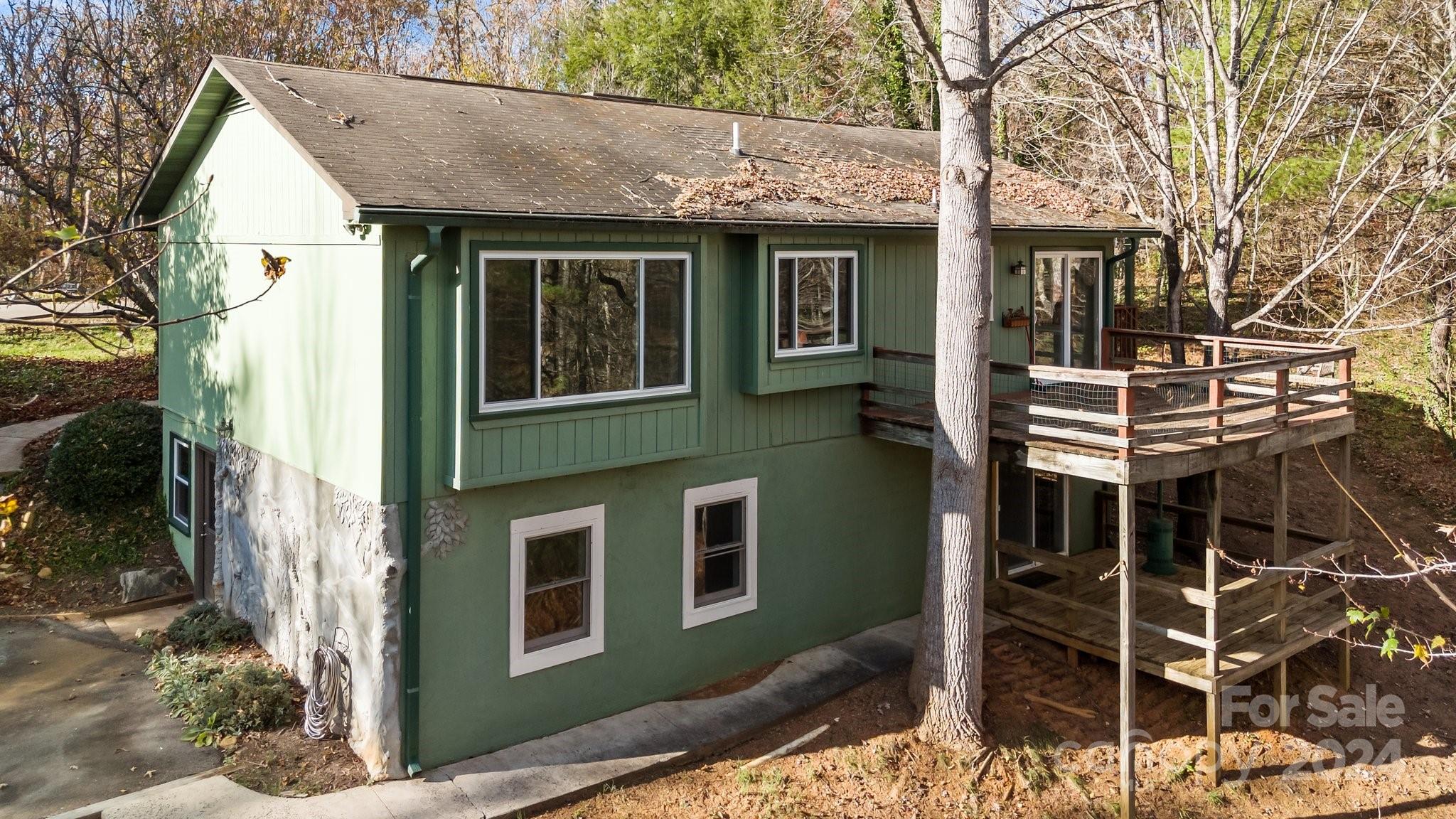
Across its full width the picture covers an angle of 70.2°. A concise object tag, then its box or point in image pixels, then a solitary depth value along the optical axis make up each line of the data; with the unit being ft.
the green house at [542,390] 26.91
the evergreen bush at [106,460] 44.09
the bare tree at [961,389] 29.84
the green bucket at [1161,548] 39.42
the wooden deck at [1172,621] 31.63
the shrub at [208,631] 35.22
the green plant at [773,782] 27.43
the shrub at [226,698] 29.45
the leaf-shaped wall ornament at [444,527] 27.09
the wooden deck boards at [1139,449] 29.25
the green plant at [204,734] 28.78
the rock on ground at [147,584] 39.32
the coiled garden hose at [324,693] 29.01
